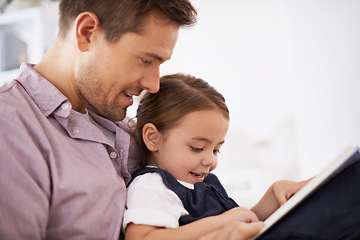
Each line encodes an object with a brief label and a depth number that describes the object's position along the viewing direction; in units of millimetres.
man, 857
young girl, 1050
